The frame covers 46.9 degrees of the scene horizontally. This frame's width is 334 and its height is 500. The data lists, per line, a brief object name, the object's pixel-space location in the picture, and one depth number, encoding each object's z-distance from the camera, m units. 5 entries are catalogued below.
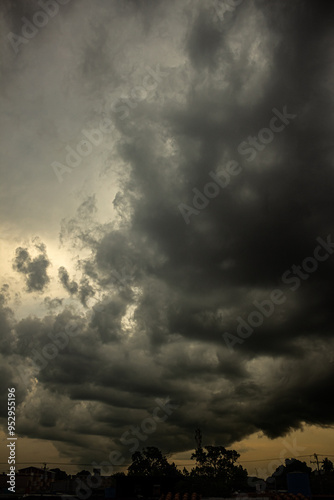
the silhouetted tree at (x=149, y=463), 145.25
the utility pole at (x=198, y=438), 107.07
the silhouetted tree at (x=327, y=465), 183.51
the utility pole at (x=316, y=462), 106.44
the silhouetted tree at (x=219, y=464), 129.00
